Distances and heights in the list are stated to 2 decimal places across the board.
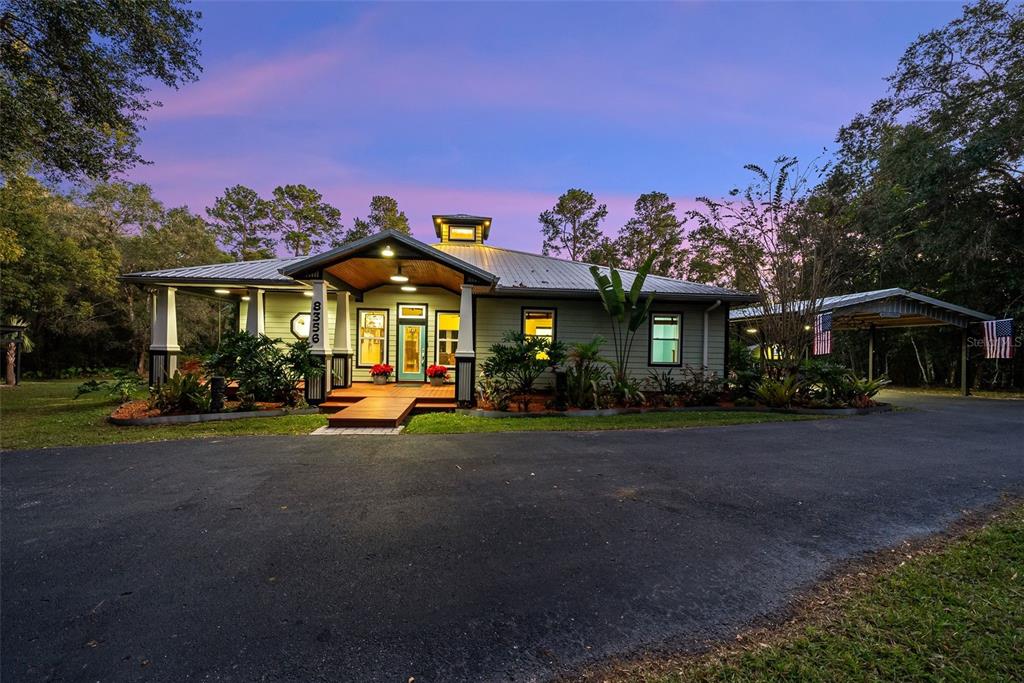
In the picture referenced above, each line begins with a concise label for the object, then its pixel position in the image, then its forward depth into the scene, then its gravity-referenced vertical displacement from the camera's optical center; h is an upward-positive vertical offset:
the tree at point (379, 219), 28.48 +8.48
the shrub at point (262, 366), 8.81 -0.60
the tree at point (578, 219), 27.23 +8.31
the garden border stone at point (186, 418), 7.35 -1.50
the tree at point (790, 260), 10.62 +2.36
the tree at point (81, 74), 7.06 +4.90
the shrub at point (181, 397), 7.96 -1.15
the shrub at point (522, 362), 9.37 -0.41
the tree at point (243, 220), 26.83 +7.72
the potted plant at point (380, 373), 11.77 -0.91
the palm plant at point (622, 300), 9.87 +1.12
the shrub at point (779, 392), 9.91 -1.04
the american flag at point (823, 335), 11.43 +0.42
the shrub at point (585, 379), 9.47 -0.79
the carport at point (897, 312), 13.05 +1.29
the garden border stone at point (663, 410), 8.77 -1.47
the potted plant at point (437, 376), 12.14 -0.99
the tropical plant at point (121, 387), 9.26 -1.15
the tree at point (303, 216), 27.55 +8.30
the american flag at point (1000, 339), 13.33 +0.45
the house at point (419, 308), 9.26 +0.96
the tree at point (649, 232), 27.56 +7.65
